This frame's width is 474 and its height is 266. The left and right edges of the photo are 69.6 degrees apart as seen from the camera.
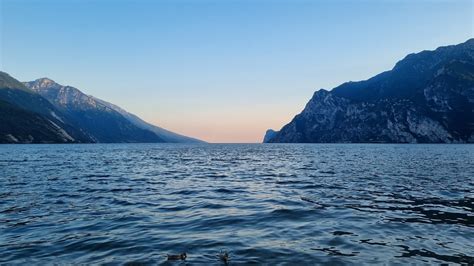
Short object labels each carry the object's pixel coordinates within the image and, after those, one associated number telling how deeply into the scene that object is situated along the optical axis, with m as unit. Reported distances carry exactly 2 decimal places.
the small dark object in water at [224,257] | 12.90
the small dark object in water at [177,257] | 13.06
